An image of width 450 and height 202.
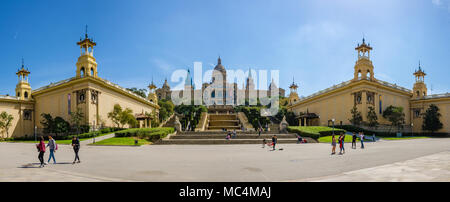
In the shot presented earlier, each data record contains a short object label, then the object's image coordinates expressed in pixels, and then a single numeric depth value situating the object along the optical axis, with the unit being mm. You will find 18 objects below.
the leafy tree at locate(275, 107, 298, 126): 61766
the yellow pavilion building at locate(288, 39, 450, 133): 45416
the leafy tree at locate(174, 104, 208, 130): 50253
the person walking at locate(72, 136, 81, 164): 12977
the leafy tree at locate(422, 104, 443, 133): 47438
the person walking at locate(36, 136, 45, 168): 11773
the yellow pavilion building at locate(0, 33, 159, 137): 40375
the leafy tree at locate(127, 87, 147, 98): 83688
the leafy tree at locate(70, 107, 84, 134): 37125
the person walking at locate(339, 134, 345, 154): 17125
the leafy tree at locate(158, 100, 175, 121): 75250
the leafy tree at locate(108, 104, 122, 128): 42562
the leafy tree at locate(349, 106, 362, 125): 42688
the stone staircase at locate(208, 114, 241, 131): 52844
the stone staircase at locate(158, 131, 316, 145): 29766
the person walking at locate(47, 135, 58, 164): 12719
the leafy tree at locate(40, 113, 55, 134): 37981
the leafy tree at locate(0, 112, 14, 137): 41719
